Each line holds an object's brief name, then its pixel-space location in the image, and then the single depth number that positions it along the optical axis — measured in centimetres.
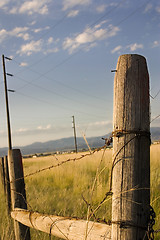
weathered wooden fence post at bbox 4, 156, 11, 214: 353
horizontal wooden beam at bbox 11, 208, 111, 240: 156
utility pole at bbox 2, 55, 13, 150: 1672
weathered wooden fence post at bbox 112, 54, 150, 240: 130
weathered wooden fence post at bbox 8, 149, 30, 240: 272
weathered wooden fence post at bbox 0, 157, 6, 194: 386
